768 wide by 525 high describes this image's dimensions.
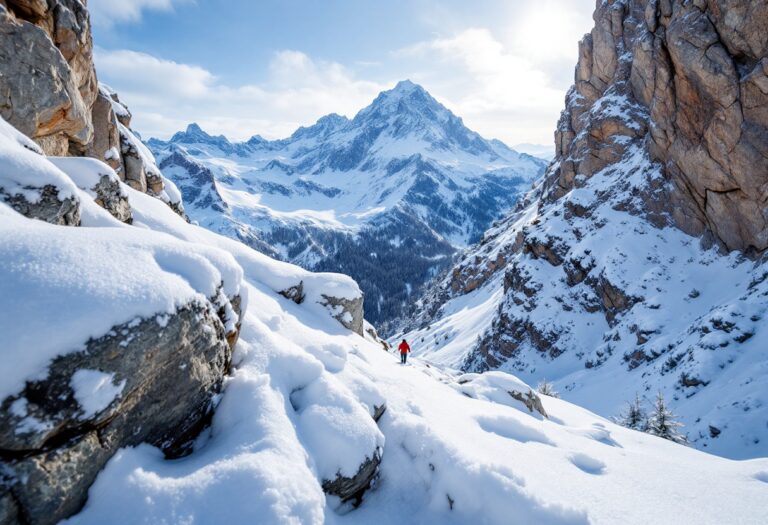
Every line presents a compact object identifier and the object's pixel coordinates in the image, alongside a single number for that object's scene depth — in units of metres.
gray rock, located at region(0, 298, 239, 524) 5.95
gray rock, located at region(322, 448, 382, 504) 8.78
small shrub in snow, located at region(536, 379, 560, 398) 32.22
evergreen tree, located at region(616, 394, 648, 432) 25.23
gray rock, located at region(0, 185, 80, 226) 9.19
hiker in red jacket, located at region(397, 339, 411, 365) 23.94
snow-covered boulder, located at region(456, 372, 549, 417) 17.72
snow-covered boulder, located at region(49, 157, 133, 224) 13.23
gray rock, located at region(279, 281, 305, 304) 18.00
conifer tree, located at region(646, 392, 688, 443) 22.50
